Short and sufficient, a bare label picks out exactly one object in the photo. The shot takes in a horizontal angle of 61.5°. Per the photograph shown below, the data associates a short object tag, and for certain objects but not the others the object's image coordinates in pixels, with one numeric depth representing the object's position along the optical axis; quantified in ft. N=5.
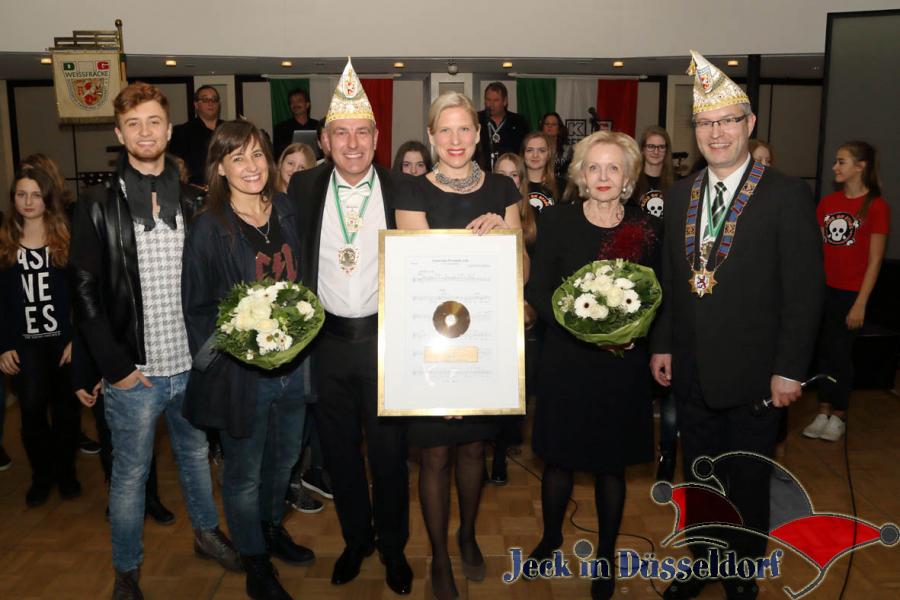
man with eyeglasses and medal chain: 8.47
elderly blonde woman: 9.18
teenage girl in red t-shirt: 15.55
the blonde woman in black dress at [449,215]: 8.95
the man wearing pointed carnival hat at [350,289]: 9.25
